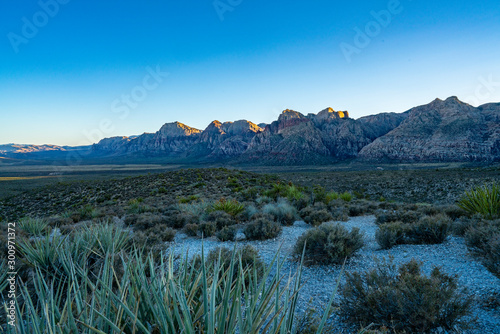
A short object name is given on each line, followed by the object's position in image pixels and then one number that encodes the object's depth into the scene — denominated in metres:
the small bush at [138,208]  12.14
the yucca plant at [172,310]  1.44
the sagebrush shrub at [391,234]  5.30
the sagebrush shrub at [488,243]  3.58
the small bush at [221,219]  8.05
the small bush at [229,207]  9.70
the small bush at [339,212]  8.71
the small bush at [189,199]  14.76
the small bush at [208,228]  7.25
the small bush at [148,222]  8.25
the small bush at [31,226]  7.55
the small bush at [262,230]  6.69
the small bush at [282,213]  8.61
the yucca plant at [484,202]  6.47
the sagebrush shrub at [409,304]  2.52
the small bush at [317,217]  8.38
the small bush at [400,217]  7.20
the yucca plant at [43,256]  4.08
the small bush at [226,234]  6.72
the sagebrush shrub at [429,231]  5.40
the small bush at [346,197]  13.03
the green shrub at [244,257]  4.14
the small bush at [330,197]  12.00
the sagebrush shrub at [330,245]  4.70
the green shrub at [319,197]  12.49
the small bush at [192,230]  7.35
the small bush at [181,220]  8.71
